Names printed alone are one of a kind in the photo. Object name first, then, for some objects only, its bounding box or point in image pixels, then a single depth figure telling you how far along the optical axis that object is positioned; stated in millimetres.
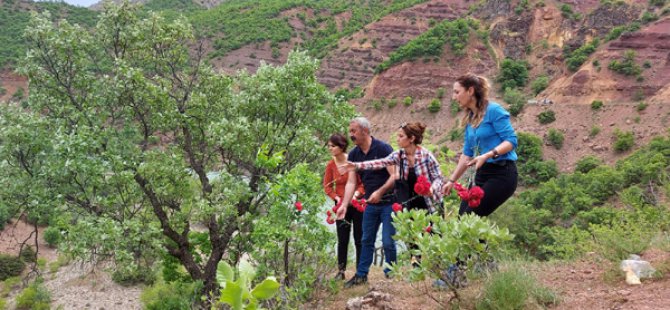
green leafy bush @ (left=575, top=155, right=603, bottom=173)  31922
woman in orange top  4820
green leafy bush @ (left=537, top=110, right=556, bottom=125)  39344
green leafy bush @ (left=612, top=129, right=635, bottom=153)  32669
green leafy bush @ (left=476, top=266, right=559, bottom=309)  3027
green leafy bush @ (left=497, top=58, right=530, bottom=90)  49466
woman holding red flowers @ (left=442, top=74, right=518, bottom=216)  3561
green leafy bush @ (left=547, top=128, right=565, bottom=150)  36438
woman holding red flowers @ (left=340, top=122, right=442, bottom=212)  4098
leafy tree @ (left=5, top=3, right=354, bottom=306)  7062
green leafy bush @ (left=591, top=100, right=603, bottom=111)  38875
